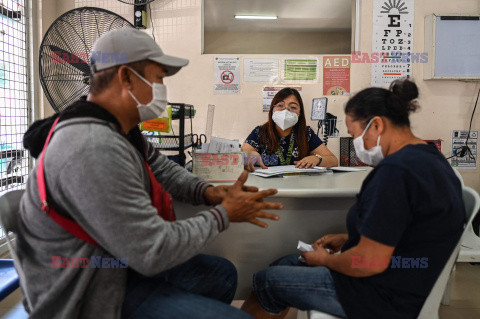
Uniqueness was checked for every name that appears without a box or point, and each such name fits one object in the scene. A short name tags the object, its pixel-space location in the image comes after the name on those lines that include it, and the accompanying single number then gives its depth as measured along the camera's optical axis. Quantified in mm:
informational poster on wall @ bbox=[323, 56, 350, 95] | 2846
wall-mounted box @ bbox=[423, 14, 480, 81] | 2713
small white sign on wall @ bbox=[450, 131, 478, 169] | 2863
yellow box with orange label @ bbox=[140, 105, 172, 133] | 1523
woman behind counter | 2348
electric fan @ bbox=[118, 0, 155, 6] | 2734
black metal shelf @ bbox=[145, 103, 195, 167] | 1727
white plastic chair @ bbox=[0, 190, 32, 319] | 860
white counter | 1432
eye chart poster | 2799
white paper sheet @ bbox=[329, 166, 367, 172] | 1812
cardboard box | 1467
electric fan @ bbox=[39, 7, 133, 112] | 1855
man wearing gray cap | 753
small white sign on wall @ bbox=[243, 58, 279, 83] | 2869
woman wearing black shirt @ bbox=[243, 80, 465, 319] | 875
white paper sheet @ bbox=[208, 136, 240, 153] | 1469
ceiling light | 4195
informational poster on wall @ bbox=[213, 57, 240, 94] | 2850
